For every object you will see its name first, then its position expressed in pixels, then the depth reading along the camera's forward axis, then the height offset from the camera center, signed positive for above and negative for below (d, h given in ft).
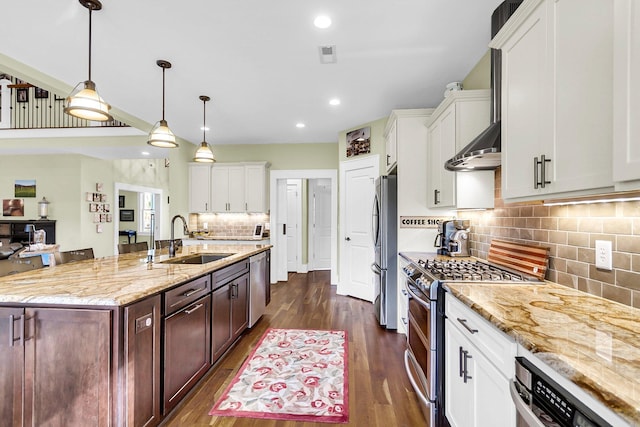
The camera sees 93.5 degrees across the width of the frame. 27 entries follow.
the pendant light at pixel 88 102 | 6.78 +2.59
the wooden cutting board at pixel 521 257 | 5.96 -0.90
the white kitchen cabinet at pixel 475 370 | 3.69 -2.27
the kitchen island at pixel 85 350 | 4.89 -2.30
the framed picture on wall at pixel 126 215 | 34.45 -0.01
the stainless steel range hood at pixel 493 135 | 6.15 +1.74
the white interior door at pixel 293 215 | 22.66 +0.04
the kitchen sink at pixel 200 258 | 9.89 -1.52
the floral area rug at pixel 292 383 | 6.72 -4.36
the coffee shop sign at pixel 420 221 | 11.23 -0.19
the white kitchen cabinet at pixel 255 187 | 19.03 +1.82
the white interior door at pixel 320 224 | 23.96 -0.68
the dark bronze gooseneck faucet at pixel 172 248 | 9.81 -1.08
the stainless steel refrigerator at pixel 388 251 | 11.49 -1.35
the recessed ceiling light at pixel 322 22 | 7.32 +4.81
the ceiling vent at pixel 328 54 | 8.58 +4.78
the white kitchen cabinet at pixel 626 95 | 2.97 +1.24
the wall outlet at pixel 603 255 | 4.58 -0.59
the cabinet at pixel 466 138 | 8.09 +2.17
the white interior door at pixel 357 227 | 15.29 -0.59
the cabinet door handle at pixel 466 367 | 4.81 -2.44
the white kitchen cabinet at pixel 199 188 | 19.52 +1.77
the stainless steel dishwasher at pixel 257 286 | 11.27 -2.82
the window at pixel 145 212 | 34.91 +0.35
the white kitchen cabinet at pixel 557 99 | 3.52 +1.64
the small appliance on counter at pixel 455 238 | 9.58 -0.70
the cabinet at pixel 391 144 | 11.45 +2.91
